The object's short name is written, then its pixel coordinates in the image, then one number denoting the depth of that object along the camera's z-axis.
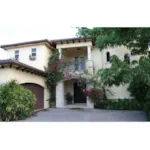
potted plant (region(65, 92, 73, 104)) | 14.37
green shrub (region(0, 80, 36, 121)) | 7.35
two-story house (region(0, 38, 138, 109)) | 11.24
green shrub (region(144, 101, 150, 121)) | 7.51
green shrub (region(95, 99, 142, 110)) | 11.16
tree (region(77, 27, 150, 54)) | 5.54
